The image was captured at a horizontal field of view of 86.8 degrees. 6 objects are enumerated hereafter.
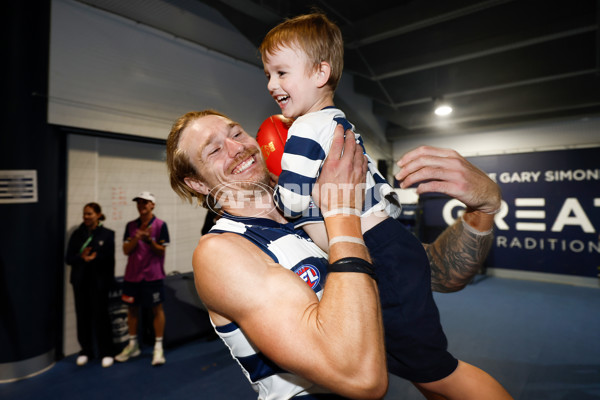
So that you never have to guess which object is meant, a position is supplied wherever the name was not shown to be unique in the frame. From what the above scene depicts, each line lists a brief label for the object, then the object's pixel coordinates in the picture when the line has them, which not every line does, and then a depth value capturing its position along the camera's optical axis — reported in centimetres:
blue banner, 683
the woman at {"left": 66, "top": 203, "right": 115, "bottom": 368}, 369
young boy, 112
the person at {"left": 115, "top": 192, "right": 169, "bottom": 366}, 379
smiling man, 81
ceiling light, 645
